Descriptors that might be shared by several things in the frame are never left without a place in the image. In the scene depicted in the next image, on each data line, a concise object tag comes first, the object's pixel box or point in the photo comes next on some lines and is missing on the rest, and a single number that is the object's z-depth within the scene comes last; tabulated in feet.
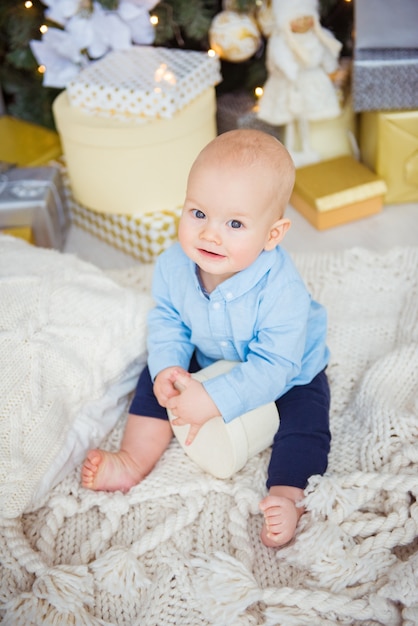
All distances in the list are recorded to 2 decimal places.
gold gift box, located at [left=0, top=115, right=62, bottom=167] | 6.10
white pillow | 3.08
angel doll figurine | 5.41
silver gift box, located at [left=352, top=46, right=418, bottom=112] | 5.28
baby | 2.95
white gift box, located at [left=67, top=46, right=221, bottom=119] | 4.86
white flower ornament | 5.28
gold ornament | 5.51
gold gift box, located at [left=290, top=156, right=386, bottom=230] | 5.51
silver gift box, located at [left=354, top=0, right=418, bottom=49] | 5.26
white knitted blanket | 2.66
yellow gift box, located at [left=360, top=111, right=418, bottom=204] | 5.41
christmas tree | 5.62
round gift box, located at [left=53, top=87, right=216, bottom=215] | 4.91
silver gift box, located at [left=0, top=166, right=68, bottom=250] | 5.08
